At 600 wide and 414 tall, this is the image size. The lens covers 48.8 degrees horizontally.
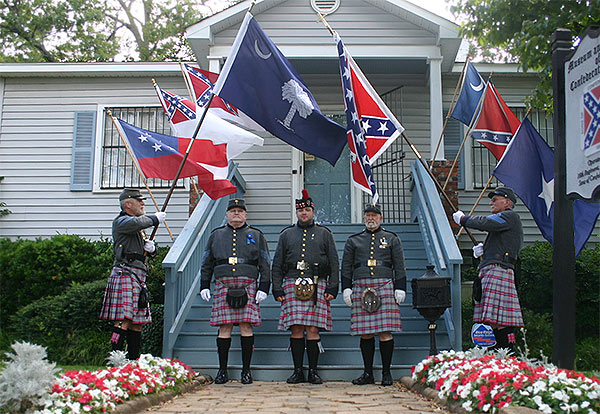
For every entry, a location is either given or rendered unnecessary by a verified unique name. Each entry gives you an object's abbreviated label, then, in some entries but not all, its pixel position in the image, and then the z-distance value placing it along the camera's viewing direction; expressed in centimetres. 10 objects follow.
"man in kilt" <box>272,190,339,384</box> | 634
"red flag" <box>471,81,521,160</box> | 851
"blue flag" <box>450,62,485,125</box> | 891
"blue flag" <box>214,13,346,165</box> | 647
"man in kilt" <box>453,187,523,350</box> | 641
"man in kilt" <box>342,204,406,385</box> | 626
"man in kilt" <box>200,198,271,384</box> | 636
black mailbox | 629
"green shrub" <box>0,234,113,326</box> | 969
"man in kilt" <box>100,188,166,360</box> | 635
